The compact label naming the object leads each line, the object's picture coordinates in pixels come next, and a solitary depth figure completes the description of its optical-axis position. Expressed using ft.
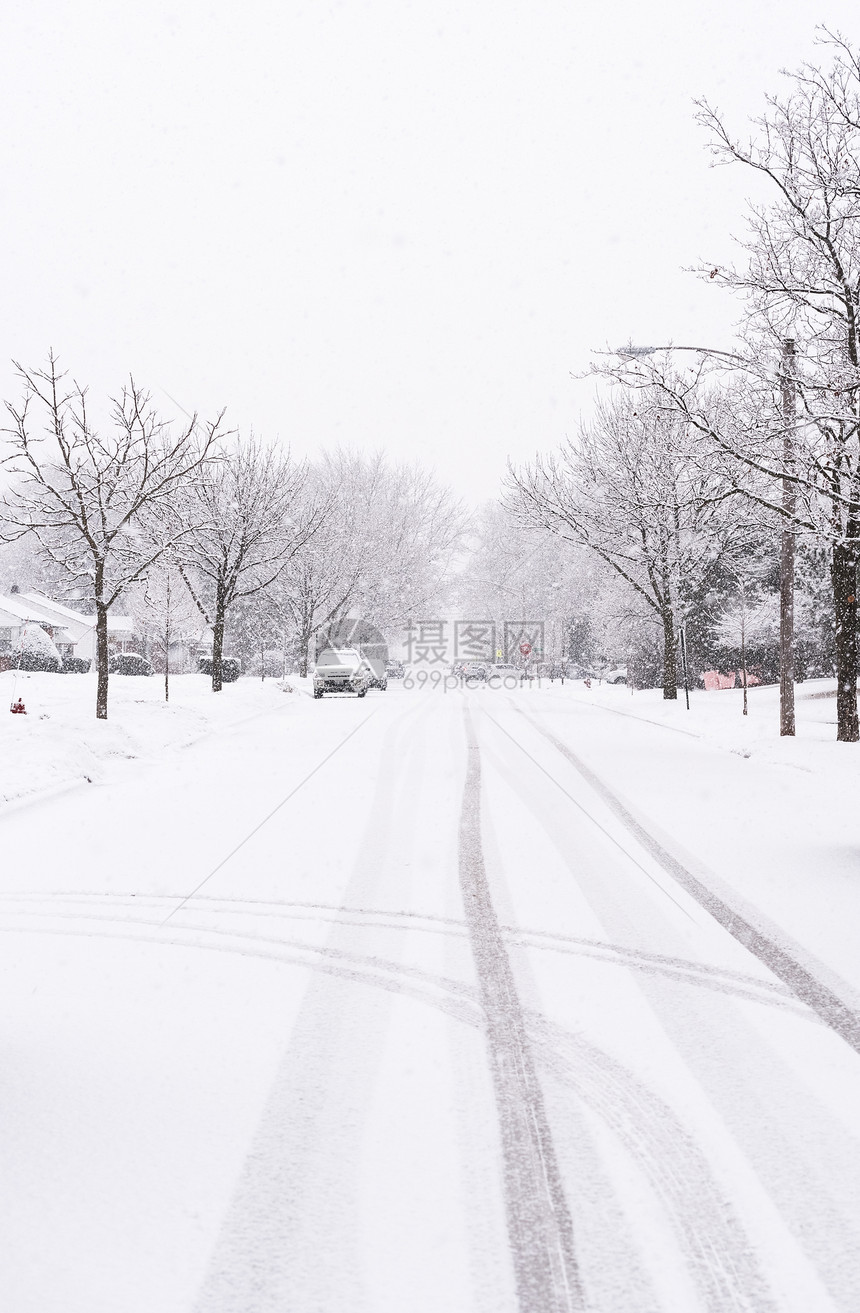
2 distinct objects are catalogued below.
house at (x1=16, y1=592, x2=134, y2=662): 230.07
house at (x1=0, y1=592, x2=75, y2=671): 180.04
